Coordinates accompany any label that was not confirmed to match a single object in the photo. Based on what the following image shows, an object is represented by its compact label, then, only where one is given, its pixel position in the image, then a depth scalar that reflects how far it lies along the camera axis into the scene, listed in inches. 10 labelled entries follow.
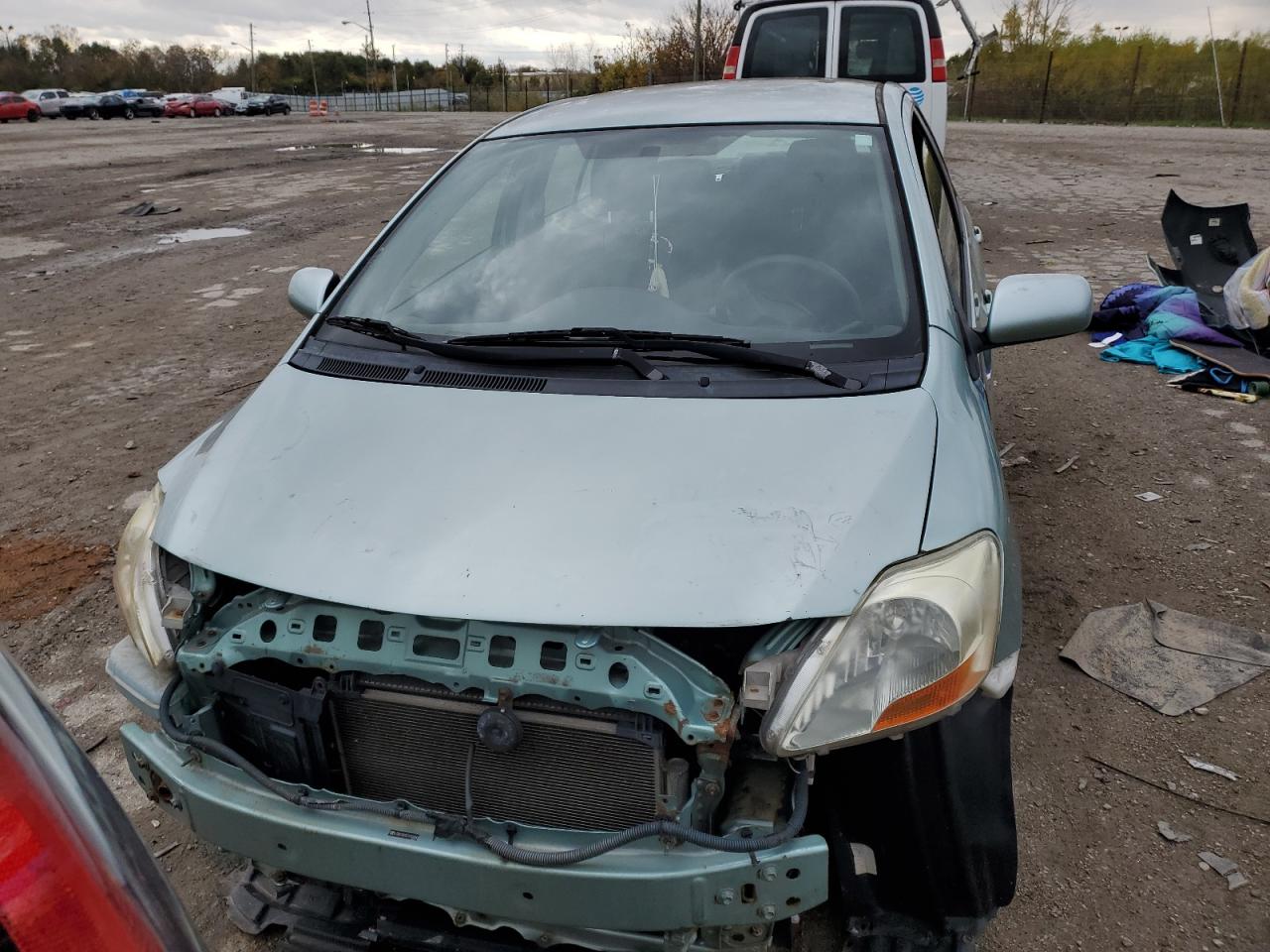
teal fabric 224.7
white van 330.3
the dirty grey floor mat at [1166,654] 114.5
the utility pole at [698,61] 1212.6
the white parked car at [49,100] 1697.3
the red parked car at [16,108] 1549.0
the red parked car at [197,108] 1839.3
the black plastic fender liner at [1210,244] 258.5
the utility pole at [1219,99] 1063.1
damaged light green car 63.6
